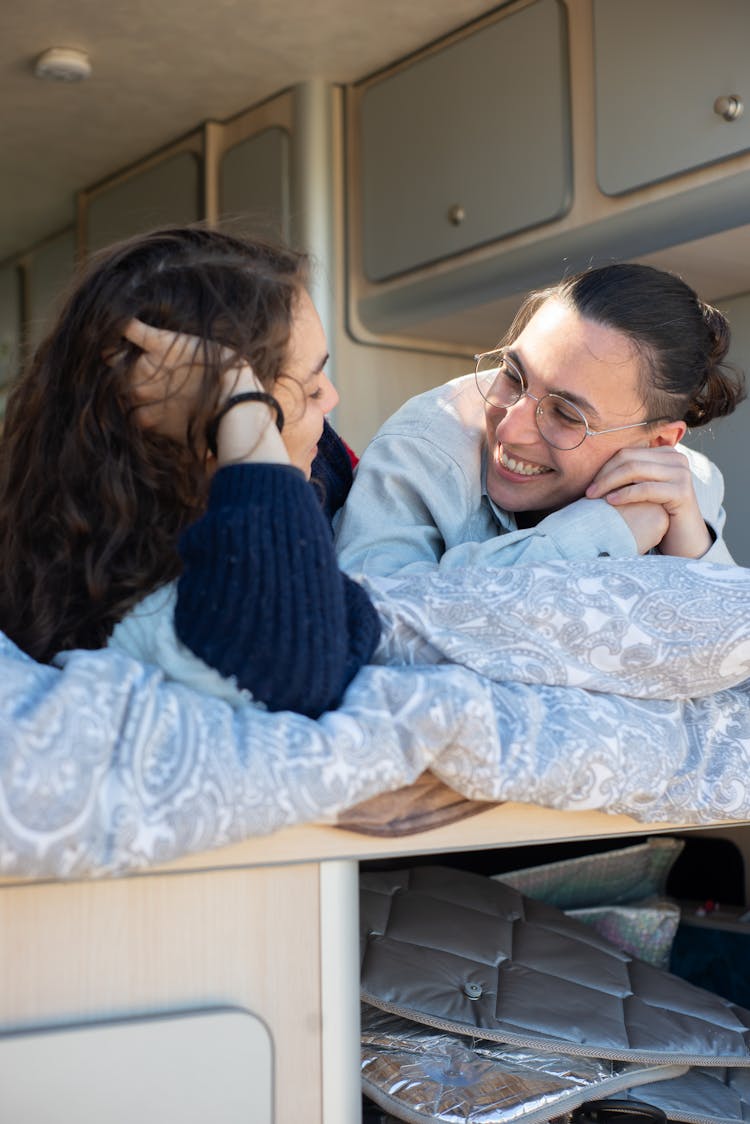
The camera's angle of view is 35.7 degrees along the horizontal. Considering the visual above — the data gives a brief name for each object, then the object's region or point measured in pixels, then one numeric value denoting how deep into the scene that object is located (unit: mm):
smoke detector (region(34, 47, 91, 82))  1960
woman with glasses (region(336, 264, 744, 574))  947
